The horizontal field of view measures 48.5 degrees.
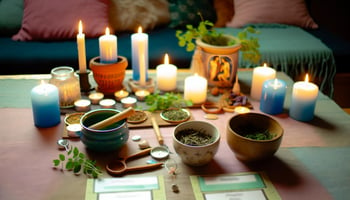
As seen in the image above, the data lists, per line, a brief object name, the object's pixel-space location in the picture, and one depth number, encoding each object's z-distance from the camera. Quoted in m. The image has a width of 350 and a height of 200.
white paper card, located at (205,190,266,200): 0.97
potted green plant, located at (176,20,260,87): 1.54
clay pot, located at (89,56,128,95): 1.46
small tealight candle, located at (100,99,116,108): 1.39
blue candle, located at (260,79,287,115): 1.38
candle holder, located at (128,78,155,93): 1.52
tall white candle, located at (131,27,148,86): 1.51
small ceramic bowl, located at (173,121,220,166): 1.03
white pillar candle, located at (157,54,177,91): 1.55
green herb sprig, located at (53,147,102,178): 1.04
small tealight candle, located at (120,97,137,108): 1.40
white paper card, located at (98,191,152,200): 0.96
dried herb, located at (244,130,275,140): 1.11
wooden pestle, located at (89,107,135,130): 1.11
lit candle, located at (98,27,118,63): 1.47
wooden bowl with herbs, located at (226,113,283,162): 1.04
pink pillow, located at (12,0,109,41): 2.30
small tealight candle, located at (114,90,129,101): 1.46
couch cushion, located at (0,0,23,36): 2.41
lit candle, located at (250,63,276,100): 1.50
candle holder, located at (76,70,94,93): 1.51
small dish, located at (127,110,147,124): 1.30
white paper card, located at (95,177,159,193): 0.99
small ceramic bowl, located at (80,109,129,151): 1.09
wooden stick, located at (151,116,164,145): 1.19
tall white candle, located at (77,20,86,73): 1.47
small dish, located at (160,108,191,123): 1.32
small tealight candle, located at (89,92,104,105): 1.43
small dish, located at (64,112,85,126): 1.27
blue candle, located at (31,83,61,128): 1.24
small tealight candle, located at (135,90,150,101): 1.46
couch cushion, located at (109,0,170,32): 2.51
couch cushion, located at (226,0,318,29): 2.66
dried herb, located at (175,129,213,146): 1.09
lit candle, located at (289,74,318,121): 1.33
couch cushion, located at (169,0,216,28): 2.64
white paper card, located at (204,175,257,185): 1.02
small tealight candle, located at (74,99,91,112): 1.36
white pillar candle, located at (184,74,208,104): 1.44
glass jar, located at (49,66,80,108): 1.37
